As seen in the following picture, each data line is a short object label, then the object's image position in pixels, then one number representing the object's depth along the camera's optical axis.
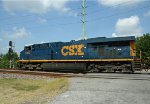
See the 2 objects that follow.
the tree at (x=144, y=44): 32.66
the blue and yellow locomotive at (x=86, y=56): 12.69
